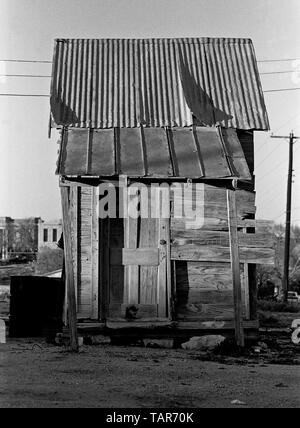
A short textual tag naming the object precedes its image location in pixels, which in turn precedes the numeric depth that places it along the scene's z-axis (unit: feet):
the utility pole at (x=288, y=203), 132.77
